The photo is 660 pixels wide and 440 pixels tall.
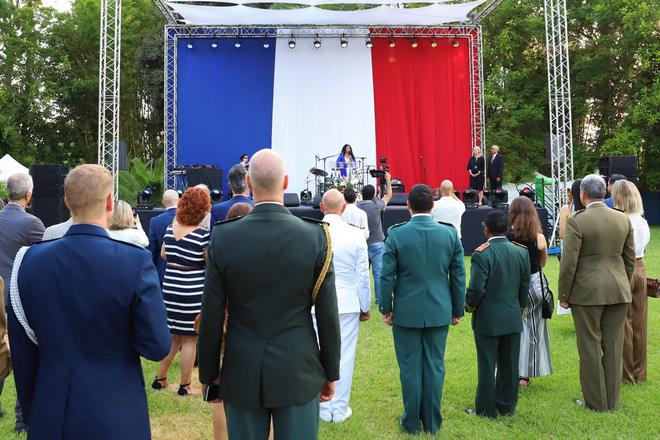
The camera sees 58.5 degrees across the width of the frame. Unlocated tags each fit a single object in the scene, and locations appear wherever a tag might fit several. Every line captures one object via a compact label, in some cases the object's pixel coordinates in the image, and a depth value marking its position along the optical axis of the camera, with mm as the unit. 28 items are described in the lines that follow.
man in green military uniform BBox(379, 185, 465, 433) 3297
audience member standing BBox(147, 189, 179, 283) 4375
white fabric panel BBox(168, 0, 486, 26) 11898
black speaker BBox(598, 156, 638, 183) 9086
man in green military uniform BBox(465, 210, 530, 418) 3480
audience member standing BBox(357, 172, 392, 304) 6336
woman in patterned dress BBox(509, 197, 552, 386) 4020
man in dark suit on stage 11953
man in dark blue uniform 1744
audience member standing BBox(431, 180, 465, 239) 6312
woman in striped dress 3764
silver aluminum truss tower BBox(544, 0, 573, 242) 10914
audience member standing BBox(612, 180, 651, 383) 4062
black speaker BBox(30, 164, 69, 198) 9656
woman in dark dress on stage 12039
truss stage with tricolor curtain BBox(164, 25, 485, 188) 13227
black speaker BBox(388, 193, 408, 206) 11625
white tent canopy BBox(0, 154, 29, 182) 15305
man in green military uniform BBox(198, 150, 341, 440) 1928
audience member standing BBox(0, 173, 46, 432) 3650
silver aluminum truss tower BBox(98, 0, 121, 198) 10980
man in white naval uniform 3555
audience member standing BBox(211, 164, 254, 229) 4215
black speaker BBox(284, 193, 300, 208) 11009
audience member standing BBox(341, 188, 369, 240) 5719
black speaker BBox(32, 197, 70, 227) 9570
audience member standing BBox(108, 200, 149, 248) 3931
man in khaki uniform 3570
